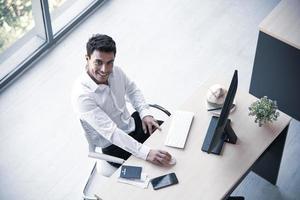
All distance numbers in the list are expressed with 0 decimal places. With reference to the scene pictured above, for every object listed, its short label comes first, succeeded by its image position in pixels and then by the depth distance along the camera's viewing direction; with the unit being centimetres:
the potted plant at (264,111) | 340
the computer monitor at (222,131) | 300
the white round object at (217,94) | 354
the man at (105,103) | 330
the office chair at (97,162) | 342
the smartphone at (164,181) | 320
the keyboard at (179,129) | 341
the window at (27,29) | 473
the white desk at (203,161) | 318
